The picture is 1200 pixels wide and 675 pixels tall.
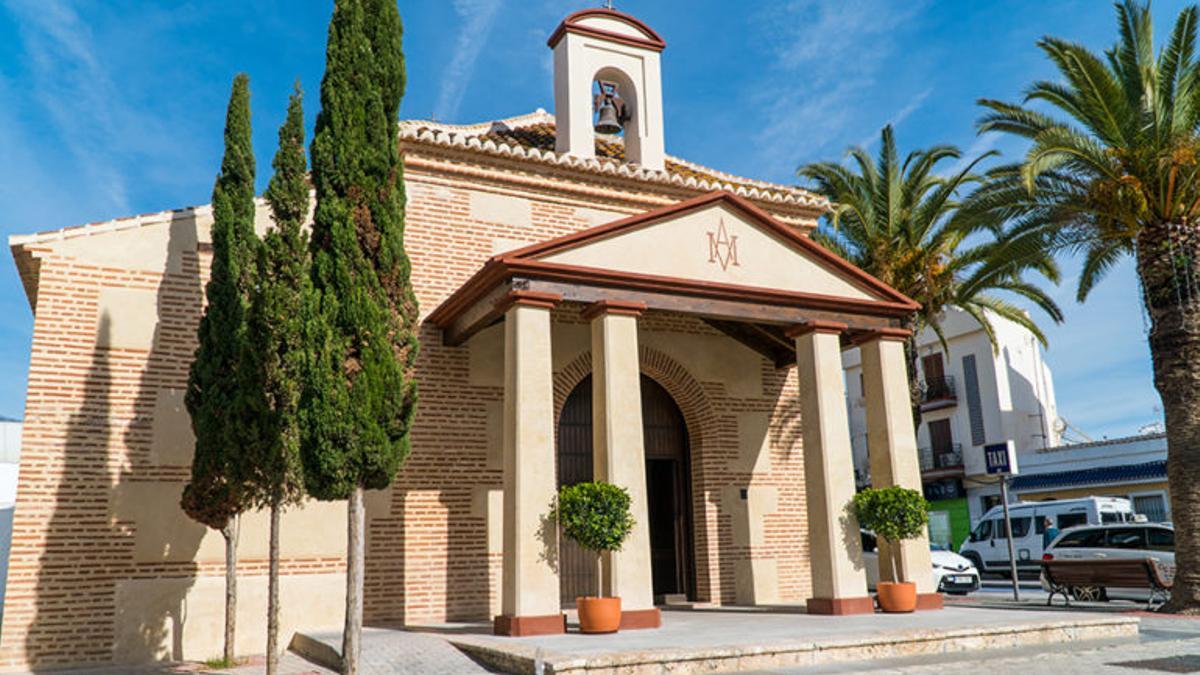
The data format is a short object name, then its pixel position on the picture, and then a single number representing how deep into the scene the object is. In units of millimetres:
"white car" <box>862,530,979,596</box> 18656
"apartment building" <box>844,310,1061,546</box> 34250
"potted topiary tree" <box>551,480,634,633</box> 9688
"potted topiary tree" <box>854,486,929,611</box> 11234
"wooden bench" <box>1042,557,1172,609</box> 13344
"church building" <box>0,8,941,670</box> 10227
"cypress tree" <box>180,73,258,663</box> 9406
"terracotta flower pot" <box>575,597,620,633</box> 9312
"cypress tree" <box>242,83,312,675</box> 8266
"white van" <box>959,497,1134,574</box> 22156
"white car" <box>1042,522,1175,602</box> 16156
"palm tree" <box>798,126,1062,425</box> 17578
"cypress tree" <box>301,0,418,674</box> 7996
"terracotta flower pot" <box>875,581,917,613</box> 11203
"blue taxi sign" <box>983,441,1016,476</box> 14555
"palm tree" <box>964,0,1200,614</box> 13094
